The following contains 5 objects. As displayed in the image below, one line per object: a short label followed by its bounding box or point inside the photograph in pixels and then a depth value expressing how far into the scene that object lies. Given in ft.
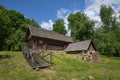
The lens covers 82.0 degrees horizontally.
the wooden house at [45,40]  58.46
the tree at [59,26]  113.80
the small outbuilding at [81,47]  56.10
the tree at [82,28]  86.93
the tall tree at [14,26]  41.93
